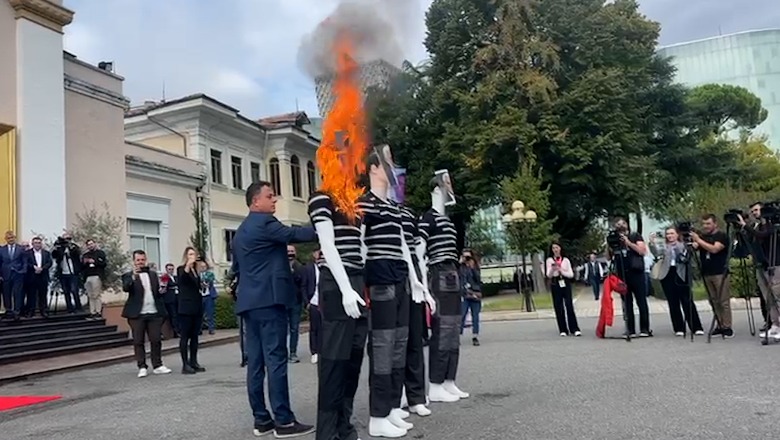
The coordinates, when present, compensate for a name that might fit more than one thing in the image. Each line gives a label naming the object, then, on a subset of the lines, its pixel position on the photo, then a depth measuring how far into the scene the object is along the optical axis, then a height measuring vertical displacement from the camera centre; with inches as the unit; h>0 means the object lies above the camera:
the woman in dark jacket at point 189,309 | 425.4 +2.5
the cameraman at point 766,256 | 407.8 +7.1
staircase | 560.7 -10.9
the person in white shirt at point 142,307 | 425.4 +6.0
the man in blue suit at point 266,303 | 235.0 +1.7
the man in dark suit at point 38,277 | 635.5 +42.5
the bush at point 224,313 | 876.0 -2.0
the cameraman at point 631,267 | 478.0 +7.7
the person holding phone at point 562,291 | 522.6 -4.8
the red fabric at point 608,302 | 478.6 -13.8
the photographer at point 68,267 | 690.2 +53.3
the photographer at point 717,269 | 444.8 +2.4
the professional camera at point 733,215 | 417.4 +31.6
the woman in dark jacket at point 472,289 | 510.6 +1.6
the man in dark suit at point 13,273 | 626.5 +46.3
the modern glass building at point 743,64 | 3348.9 +969.5
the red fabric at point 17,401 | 338.8 -35.5
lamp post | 1025.5 +97.3
